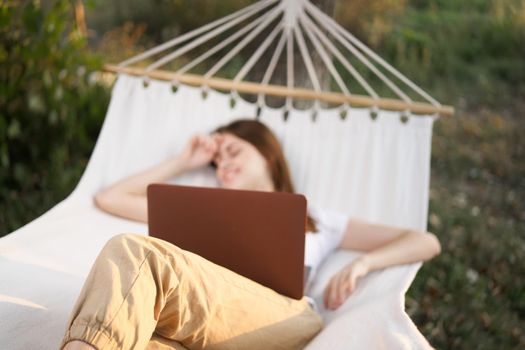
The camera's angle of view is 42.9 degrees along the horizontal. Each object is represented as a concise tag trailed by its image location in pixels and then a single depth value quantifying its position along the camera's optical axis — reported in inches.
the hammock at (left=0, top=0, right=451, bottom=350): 84.4
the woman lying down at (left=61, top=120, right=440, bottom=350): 51.4
